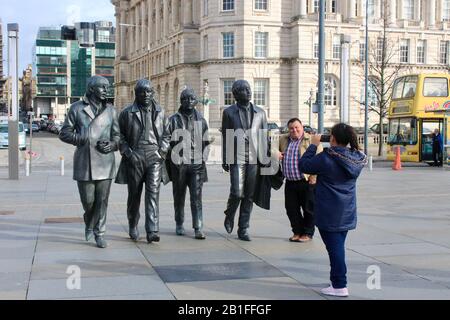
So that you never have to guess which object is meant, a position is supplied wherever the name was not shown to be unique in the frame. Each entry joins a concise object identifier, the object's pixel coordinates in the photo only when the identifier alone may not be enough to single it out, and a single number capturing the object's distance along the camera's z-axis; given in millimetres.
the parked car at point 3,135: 42625
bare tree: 59094
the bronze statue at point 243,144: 8680
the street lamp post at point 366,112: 35381
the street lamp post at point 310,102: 54206
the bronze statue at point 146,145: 8414
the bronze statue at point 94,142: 8117
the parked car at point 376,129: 53088
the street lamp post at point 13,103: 18547
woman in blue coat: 5871
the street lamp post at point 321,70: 19403
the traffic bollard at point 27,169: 21123
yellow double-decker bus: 27922
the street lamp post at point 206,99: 57119
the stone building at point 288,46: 62312
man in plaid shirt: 8727
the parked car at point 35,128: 79656
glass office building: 140250
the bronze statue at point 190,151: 8906
